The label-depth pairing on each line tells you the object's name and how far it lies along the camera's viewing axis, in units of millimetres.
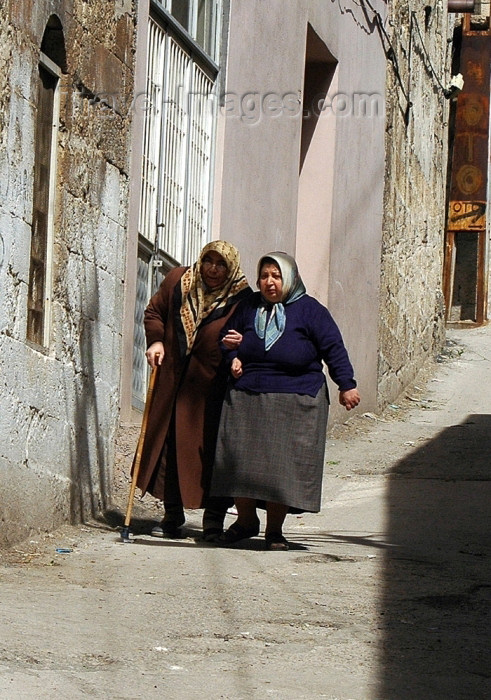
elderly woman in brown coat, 13103
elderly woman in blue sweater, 12503
